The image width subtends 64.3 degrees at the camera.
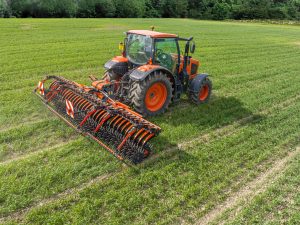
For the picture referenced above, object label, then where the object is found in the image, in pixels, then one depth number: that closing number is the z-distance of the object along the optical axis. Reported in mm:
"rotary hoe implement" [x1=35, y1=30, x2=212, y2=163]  4486
